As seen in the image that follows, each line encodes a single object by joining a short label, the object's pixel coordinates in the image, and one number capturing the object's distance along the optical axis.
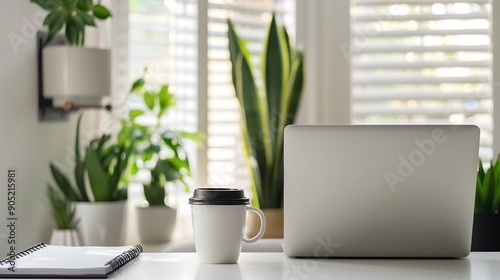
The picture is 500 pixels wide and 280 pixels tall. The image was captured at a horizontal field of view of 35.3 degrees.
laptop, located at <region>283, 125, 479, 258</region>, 1.49
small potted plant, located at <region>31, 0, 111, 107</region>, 2.42
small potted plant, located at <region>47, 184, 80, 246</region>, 2.49
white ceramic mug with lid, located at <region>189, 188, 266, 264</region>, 1.47
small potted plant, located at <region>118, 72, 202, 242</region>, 2.92
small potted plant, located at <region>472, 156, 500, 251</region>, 1.84
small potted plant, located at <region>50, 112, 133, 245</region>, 2.53
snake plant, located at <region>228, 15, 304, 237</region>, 3.26
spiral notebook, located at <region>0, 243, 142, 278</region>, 1.30
